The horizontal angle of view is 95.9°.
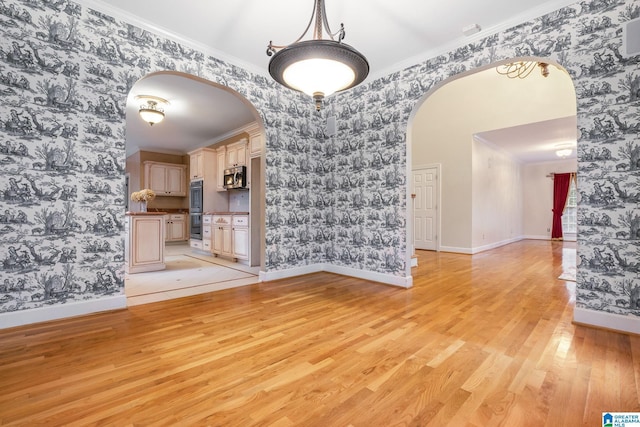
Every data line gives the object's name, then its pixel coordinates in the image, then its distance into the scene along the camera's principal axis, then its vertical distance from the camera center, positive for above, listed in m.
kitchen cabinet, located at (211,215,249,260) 5.22 -0.51
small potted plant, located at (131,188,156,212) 5.47 +0.27
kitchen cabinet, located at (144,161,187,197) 8.38 +0.95
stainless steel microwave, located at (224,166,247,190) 6.14 +0.71
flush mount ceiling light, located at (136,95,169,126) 4.93 +1.76
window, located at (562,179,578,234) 9.20 -0.15
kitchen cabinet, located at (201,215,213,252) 6.23 -0.51
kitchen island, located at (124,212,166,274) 4.56 -0.52
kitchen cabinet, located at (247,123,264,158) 5.36 +1.35
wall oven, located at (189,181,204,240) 6.84 +0.02
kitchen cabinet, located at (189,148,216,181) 7.12 +1.20
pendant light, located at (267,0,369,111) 1.77 +0.95
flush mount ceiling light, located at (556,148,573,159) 7.54 +1.52
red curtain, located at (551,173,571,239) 9.17 +0.37
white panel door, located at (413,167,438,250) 7.20 +0.04
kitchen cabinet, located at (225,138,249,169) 6.20 +1.26
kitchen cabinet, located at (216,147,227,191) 6.88 +1.08
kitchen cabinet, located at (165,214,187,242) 8.44 -0.52
